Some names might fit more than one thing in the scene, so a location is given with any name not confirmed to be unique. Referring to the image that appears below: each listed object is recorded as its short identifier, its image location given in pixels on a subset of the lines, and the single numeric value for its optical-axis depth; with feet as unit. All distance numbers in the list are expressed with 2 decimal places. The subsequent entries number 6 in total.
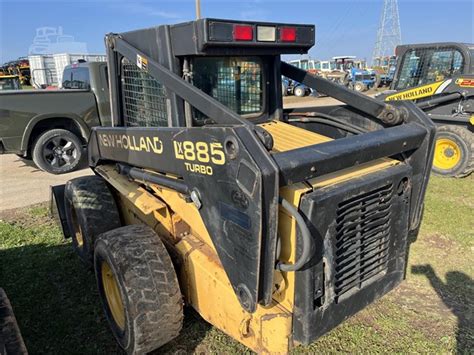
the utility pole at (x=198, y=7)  50.62
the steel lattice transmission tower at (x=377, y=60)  158.21
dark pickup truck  23.27
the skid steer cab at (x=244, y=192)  6.23
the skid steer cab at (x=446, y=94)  22.13
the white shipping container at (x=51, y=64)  69.72
